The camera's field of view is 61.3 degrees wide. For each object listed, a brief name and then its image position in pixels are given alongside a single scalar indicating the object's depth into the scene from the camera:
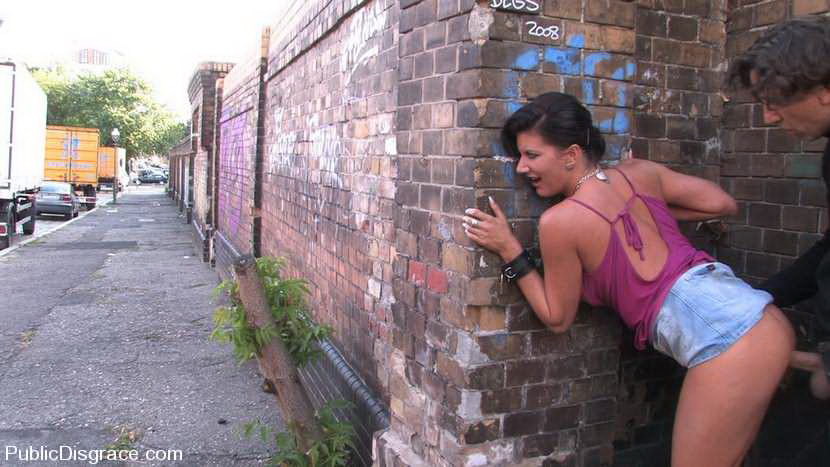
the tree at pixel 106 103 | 40.97
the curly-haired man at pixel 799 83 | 1.92
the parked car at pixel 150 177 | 61.34
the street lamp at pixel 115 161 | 31.30
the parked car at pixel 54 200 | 22.22
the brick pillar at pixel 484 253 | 2.46
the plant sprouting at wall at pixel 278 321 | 3.52
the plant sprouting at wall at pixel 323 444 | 3.57
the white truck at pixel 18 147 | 14.20
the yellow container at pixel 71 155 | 26.72
